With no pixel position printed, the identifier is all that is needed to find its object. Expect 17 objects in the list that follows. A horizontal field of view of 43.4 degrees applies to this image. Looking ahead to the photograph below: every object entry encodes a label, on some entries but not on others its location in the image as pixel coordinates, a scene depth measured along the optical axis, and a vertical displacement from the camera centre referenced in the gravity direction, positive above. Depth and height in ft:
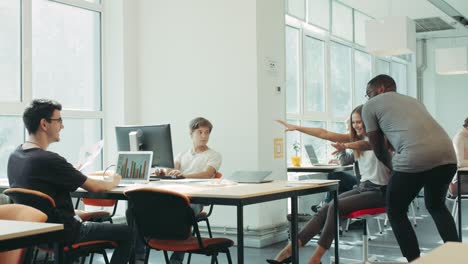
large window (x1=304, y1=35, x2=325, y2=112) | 26.27 +2.90
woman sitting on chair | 12.75 -1.26
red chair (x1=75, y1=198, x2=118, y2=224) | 13.55 -1.78
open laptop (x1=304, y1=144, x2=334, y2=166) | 22.35 -0.66
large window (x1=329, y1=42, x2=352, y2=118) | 29.30 +2.93
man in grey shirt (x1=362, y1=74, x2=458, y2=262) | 11.52 -0.40
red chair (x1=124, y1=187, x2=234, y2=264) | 9.77 -1.43
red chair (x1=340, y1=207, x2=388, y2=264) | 12.80 -1.66
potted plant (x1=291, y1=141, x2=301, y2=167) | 21.47 -0.86
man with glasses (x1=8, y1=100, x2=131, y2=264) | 10.03 -0.64
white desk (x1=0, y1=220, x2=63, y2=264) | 5.83 -0.97
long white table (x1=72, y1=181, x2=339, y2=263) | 9.78 -0.99
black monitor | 13.30 -0.07
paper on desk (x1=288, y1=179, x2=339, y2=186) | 11.82 -0.92
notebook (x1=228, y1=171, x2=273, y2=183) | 12.57 -0.84
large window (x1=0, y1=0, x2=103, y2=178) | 16.26 +2.20
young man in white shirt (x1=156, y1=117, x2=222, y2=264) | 14.90 -0.51
